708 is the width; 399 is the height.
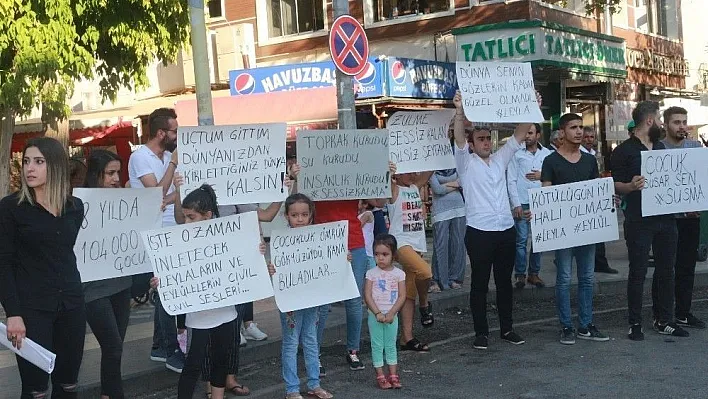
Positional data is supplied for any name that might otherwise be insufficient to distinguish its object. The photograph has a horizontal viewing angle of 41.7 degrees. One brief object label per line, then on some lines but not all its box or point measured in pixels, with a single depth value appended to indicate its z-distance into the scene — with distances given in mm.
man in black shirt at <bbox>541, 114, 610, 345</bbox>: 7703
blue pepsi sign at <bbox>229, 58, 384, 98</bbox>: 17359
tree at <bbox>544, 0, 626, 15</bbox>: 16641
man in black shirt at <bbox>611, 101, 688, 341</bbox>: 7664
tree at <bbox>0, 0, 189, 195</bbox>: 11688
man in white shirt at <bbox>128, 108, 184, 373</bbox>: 6641
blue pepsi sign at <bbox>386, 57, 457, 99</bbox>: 16203
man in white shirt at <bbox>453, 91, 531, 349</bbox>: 7508
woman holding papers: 4691
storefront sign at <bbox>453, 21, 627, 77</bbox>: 17156
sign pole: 9398
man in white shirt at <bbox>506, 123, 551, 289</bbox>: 10258
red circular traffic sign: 9203
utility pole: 8945
